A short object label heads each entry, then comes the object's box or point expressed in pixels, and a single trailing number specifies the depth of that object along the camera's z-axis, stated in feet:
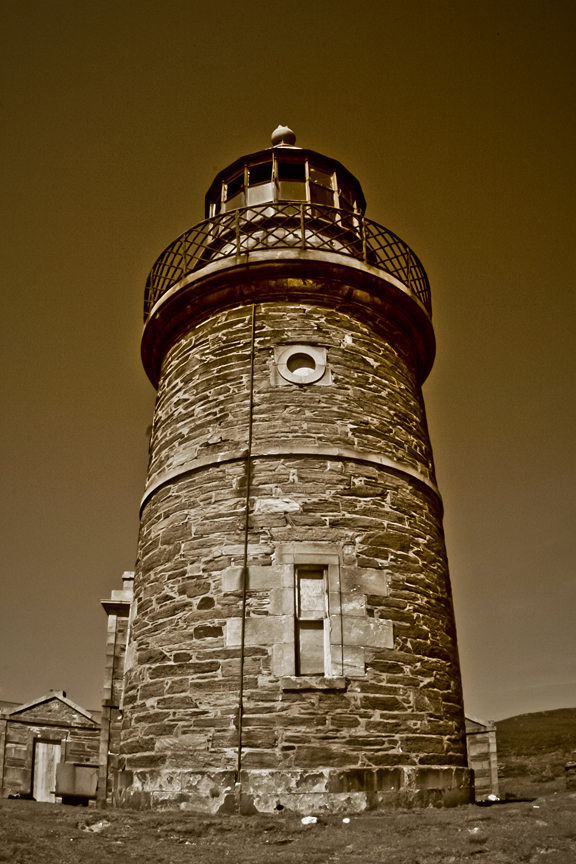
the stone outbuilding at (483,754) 69.05
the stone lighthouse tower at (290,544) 25.86
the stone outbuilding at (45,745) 80.12
